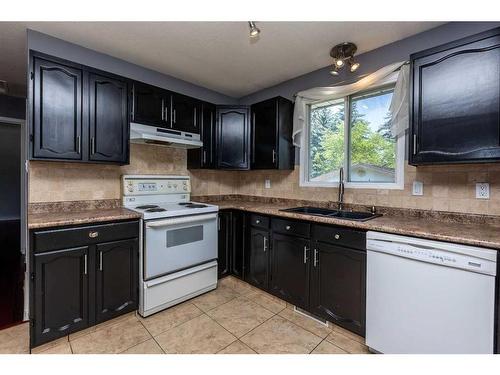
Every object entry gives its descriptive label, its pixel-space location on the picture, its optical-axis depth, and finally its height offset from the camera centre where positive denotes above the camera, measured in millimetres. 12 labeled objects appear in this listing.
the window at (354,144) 2184 +441
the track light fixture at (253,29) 1718 +1154
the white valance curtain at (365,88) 1960 +938
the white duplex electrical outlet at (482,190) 1642 -13
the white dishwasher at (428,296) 1223 -627
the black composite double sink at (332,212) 2116 -245
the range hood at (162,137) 2229 +500
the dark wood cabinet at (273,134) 2645 +608
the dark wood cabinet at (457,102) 1403 +556
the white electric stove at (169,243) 2041 -533
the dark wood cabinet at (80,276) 1605 -681
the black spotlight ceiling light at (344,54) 2082 +1195
